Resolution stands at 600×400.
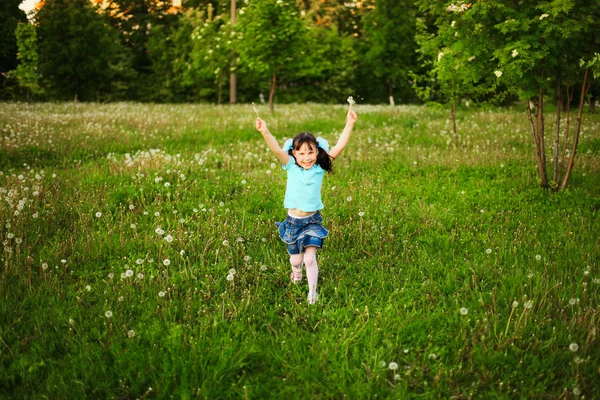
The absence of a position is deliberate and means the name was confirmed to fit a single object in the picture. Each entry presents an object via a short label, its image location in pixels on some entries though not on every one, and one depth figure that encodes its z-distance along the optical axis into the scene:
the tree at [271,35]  17.64
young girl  4.13
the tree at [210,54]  27.22
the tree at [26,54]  26.66
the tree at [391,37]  35.00
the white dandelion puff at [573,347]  3.03
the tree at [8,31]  30.95
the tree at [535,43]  5.92
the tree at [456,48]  6.70
